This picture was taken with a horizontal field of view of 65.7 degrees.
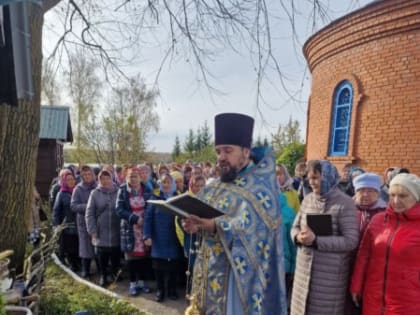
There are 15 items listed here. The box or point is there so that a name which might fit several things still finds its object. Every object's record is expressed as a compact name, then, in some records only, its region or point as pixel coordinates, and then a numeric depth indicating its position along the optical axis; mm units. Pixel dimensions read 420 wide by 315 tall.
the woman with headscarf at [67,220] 5703
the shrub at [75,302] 3398
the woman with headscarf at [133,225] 4727
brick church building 7125
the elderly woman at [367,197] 3086
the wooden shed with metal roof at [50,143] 12008
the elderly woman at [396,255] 2477
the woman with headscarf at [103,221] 4961
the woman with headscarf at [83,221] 5367
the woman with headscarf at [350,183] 5630
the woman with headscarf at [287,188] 4652
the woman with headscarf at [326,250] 2807
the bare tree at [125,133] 23594
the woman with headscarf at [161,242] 4559
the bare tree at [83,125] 24281
